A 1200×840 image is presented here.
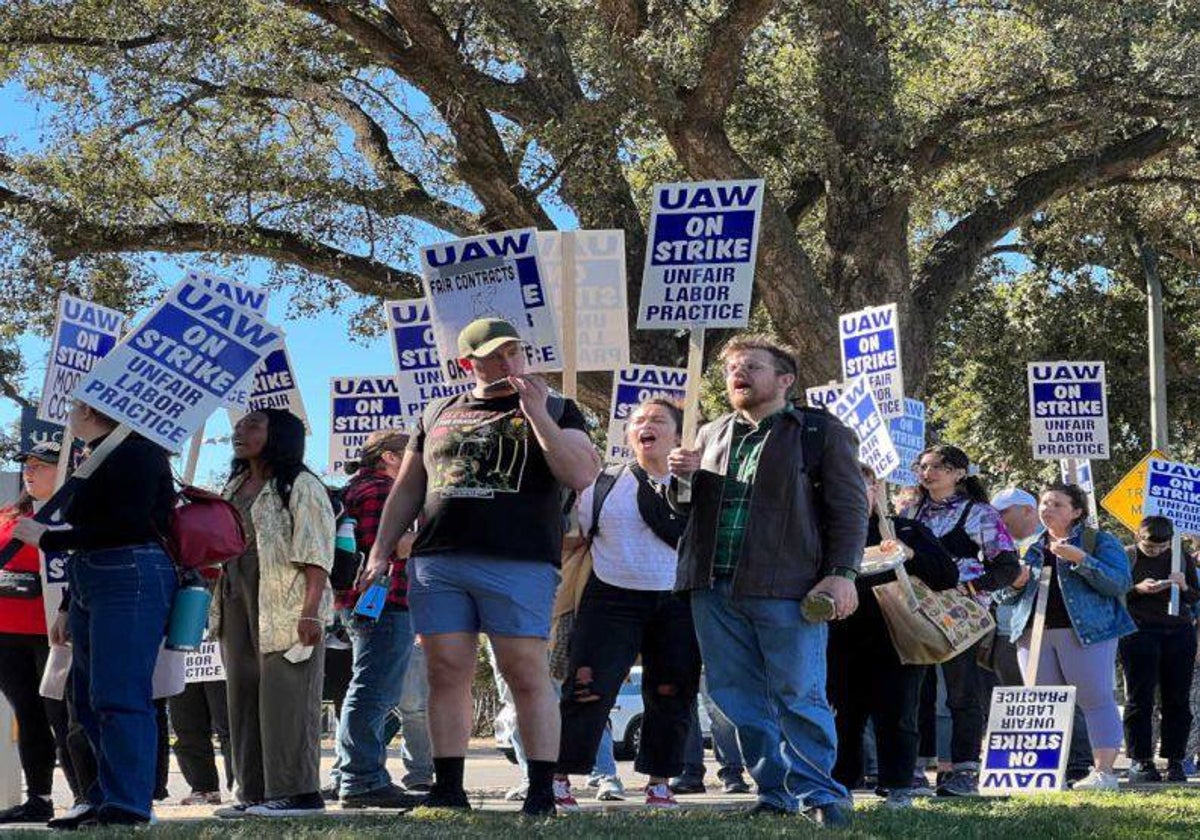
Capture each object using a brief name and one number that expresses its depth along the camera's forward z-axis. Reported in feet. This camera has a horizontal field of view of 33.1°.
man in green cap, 23.73
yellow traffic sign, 57.57
